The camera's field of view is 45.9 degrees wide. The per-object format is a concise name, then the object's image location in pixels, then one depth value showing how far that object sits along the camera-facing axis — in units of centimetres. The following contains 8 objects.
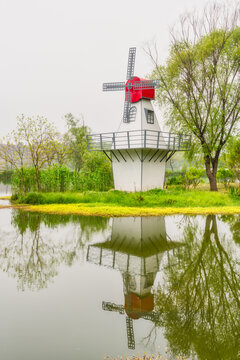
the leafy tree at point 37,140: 2198
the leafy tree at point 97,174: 2336
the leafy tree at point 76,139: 4412
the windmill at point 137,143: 2169
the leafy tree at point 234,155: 2477
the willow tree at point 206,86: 2348
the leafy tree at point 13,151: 2189
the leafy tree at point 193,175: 2797
